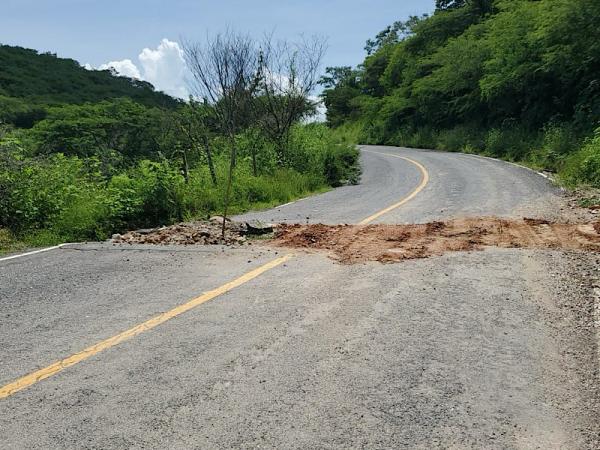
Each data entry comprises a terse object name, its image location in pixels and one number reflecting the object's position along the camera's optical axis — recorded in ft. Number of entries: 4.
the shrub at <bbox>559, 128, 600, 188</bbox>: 42.84
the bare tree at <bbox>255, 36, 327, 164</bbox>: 60.80
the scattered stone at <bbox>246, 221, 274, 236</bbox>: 27.37
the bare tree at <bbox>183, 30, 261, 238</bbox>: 52.54
